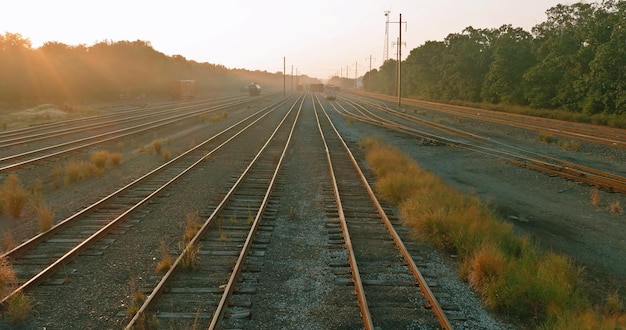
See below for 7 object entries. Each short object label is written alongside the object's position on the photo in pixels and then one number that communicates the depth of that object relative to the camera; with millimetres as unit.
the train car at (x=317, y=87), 128625
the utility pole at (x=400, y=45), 47906
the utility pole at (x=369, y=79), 126094
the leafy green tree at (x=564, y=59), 34781
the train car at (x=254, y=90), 88375
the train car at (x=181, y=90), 68062
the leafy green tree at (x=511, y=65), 45125
